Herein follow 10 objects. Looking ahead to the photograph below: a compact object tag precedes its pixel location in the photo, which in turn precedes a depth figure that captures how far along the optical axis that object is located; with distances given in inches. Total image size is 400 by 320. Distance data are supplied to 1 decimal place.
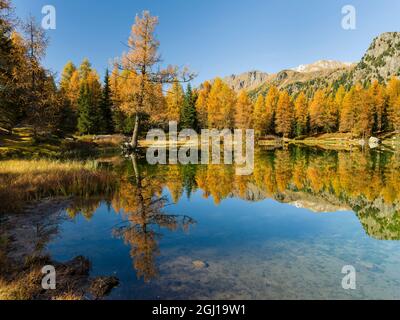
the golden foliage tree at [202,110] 2701.8
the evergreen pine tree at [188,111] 2519.7
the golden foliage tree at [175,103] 2438.6
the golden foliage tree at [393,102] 2805.1
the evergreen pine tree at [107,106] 2139.5
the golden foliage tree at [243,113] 2433.6
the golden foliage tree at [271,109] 2840.1
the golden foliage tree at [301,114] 2998.5
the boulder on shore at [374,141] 2500.9
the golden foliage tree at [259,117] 2691.9
